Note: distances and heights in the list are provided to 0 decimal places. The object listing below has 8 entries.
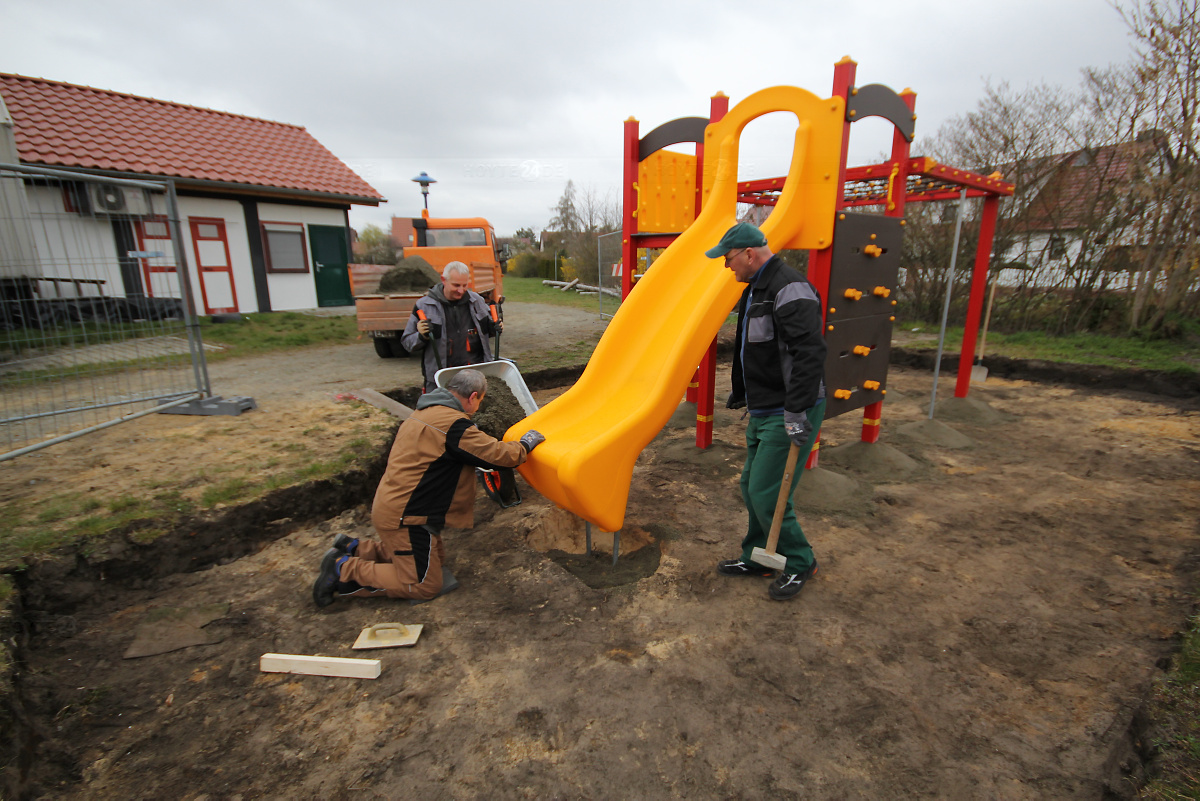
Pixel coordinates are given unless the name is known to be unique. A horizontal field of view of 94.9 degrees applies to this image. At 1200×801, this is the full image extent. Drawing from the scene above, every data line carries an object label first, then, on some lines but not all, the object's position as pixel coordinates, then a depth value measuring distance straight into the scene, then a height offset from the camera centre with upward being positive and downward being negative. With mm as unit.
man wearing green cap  2848 -601
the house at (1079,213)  9445 +965
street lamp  16359 +2495
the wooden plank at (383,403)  5863 -1476
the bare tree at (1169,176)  8523 +1405
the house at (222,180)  10539 +1808
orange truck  8562 -37
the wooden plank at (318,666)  2598 -1844
